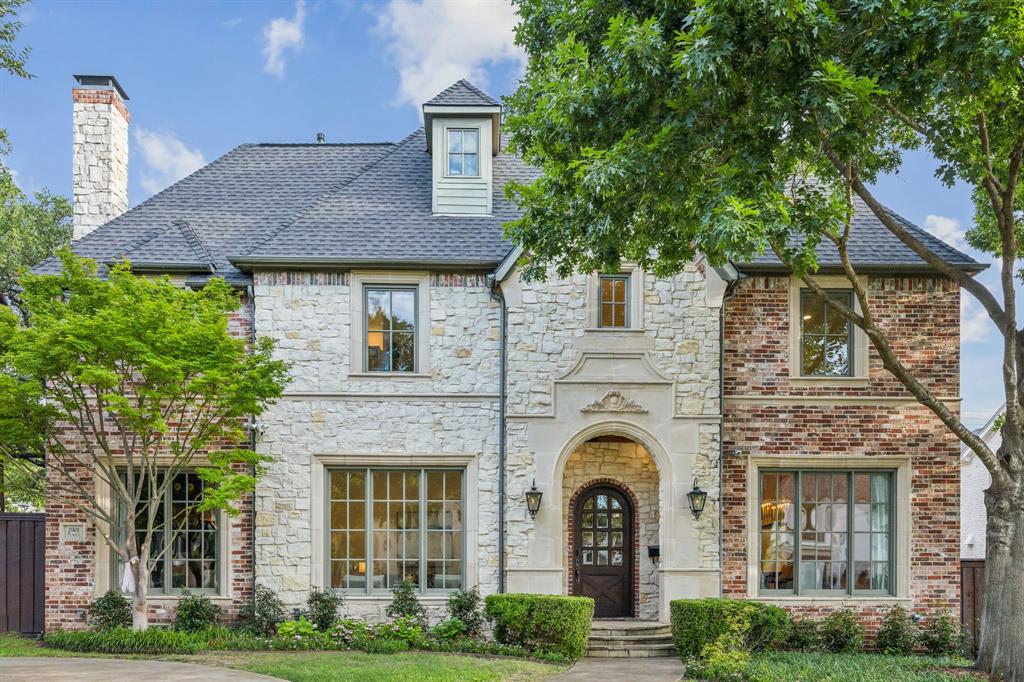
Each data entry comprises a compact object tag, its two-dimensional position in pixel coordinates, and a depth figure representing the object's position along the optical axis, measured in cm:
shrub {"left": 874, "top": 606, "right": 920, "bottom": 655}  1304
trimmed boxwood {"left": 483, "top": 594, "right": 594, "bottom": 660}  1195
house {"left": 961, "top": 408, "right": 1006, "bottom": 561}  2618
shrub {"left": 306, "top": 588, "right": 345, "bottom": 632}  1308
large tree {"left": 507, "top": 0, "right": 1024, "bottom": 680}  814
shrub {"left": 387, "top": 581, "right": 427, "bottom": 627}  1314
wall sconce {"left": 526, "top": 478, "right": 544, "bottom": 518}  1308
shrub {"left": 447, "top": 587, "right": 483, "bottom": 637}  1311
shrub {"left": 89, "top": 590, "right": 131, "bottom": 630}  1301
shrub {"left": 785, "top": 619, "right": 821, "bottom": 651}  1303
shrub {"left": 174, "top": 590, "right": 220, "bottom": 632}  1294
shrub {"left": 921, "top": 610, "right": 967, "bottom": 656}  1309
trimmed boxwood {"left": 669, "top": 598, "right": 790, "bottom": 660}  1167
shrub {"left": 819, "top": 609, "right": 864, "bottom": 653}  1303
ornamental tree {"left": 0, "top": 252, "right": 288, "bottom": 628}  1139
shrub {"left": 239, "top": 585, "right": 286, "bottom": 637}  1294
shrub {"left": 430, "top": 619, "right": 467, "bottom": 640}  1281
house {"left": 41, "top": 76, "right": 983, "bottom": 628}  1330
